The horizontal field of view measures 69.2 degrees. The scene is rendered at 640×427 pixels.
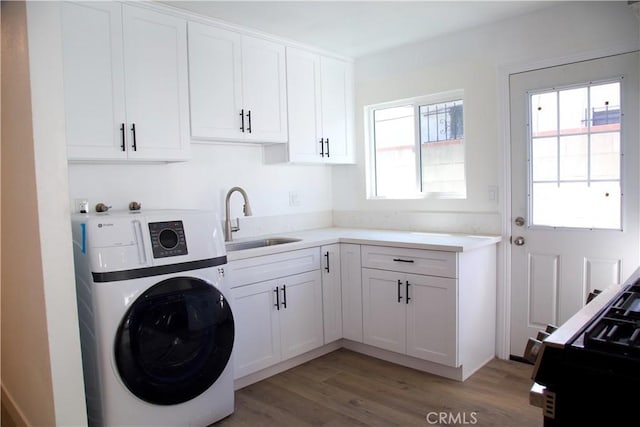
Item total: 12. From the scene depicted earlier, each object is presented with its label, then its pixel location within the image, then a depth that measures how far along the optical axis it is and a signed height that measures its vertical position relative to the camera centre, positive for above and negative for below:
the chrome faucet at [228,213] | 3.19 -0.14
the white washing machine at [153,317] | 2.04 -0.57
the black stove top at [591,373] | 0.98 -0.41
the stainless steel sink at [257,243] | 3.23 -0.37
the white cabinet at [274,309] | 2.75 -0.75
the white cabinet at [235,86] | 2.86 +0.70
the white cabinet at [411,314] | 2.83 -0.82
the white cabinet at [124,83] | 2.36 +0.61
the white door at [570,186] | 2.71 -0.02
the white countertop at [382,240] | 2.79 -0.34
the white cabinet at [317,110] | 3.44 +0.63
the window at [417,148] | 3.49 +0.32
